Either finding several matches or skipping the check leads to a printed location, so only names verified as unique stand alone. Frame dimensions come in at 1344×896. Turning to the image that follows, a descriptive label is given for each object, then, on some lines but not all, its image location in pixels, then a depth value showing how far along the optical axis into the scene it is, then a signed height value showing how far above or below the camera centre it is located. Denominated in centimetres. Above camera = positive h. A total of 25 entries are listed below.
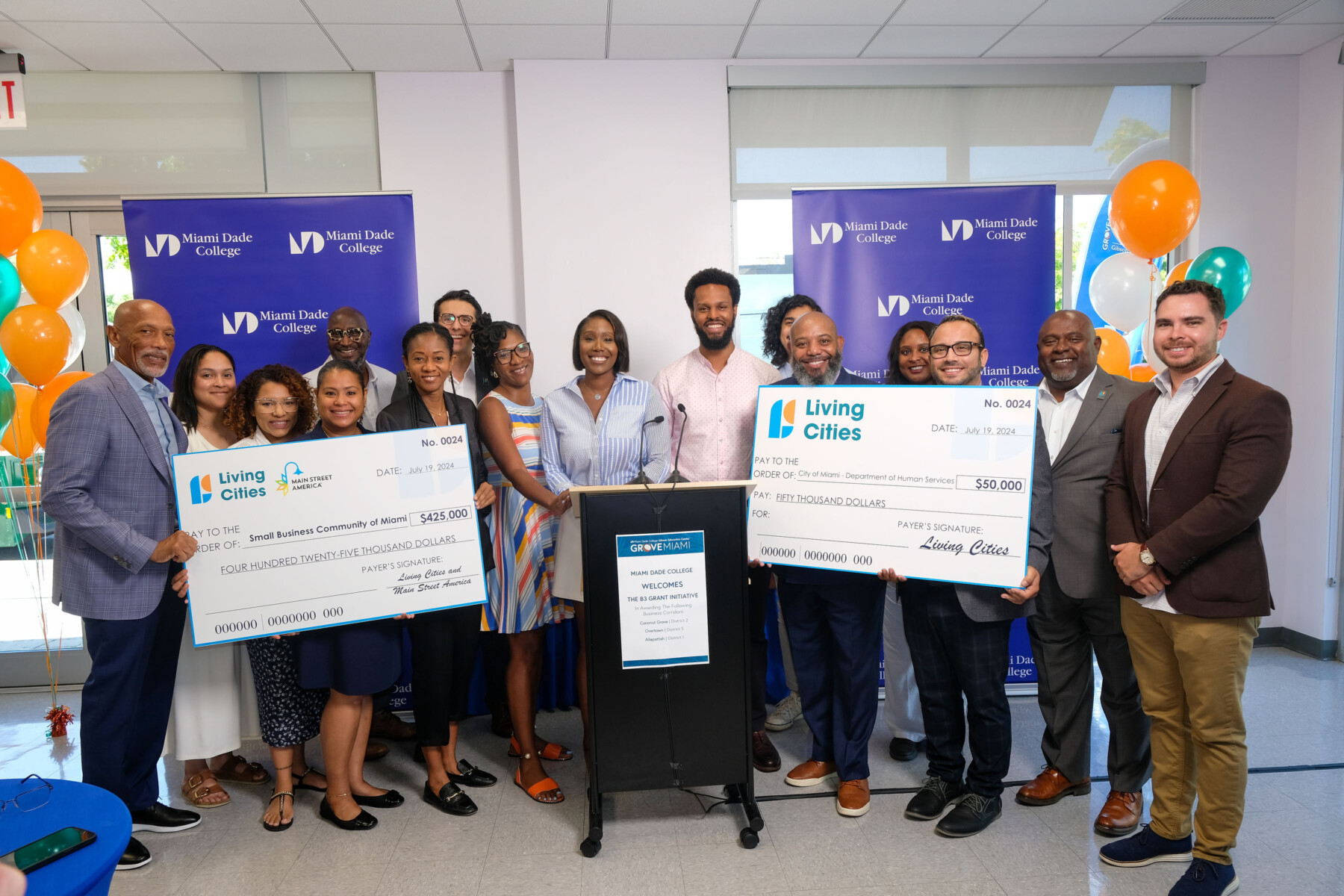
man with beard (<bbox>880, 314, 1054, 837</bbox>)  266 -102
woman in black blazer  296 -91
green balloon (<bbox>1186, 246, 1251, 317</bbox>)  414 +50
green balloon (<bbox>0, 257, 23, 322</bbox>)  358 +54
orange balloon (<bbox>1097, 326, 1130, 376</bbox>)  420 +7
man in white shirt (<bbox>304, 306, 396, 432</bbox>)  366 +24
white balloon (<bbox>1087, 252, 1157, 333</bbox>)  429 +43
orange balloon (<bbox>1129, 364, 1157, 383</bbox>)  421 -4
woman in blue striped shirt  303 -16
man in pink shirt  321 -11
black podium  265 -106
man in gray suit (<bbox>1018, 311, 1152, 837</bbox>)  269 -85
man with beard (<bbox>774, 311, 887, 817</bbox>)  289 -100
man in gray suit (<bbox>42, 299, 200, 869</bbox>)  262 -44
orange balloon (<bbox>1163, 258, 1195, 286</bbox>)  446 +54
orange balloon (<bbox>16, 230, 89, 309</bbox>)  360 +64
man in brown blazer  226 -53
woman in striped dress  309 -66
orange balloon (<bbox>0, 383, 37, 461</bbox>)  387 -14
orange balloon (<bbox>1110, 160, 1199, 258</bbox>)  379 +79
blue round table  145 -90
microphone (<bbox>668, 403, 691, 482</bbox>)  266 -33
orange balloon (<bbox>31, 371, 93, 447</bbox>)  372 +2
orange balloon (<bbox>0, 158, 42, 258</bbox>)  357 +92
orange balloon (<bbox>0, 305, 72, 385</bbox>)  348 +28
